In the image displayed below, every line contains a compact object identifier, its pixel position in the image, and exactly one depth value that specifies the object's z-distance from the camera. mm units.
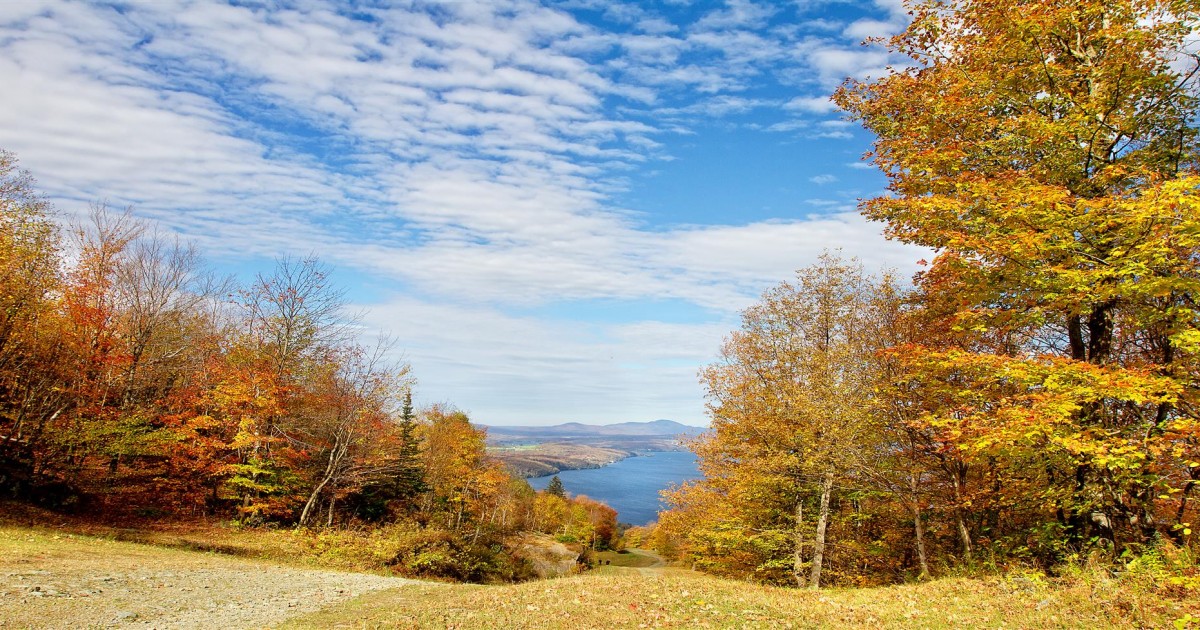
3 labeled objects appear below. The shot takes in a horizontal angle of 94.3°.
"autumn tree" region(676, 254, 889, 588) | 15922
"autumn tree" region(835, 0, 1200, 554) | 7980
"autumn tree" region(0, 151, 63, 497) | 19328
